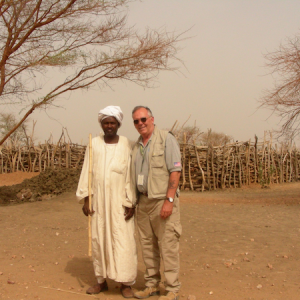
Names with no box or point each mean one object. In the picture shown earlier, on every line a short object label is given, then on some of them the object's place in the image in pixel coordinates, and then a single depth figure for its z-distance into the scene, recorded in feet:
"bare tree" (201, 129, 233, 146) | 99.74
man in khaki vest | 9.99
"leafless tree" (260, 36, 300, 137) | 30.48
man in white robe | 10.43
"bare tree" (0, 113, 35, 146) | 81.32
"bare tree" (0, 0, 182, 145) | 25.13
